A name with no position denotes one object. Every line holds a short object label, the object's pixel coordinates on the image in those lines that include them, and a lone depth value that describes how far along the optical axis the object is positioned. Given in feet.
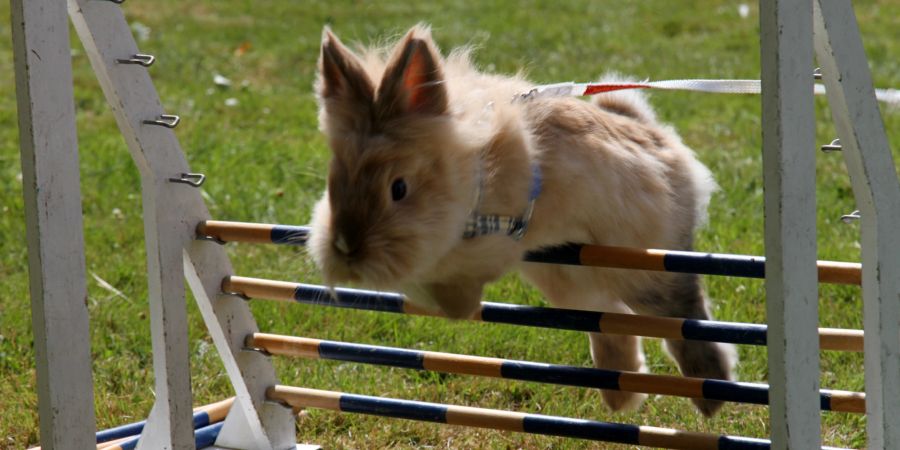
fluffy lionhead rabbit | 16.53
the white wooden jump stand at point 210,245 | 13.34
